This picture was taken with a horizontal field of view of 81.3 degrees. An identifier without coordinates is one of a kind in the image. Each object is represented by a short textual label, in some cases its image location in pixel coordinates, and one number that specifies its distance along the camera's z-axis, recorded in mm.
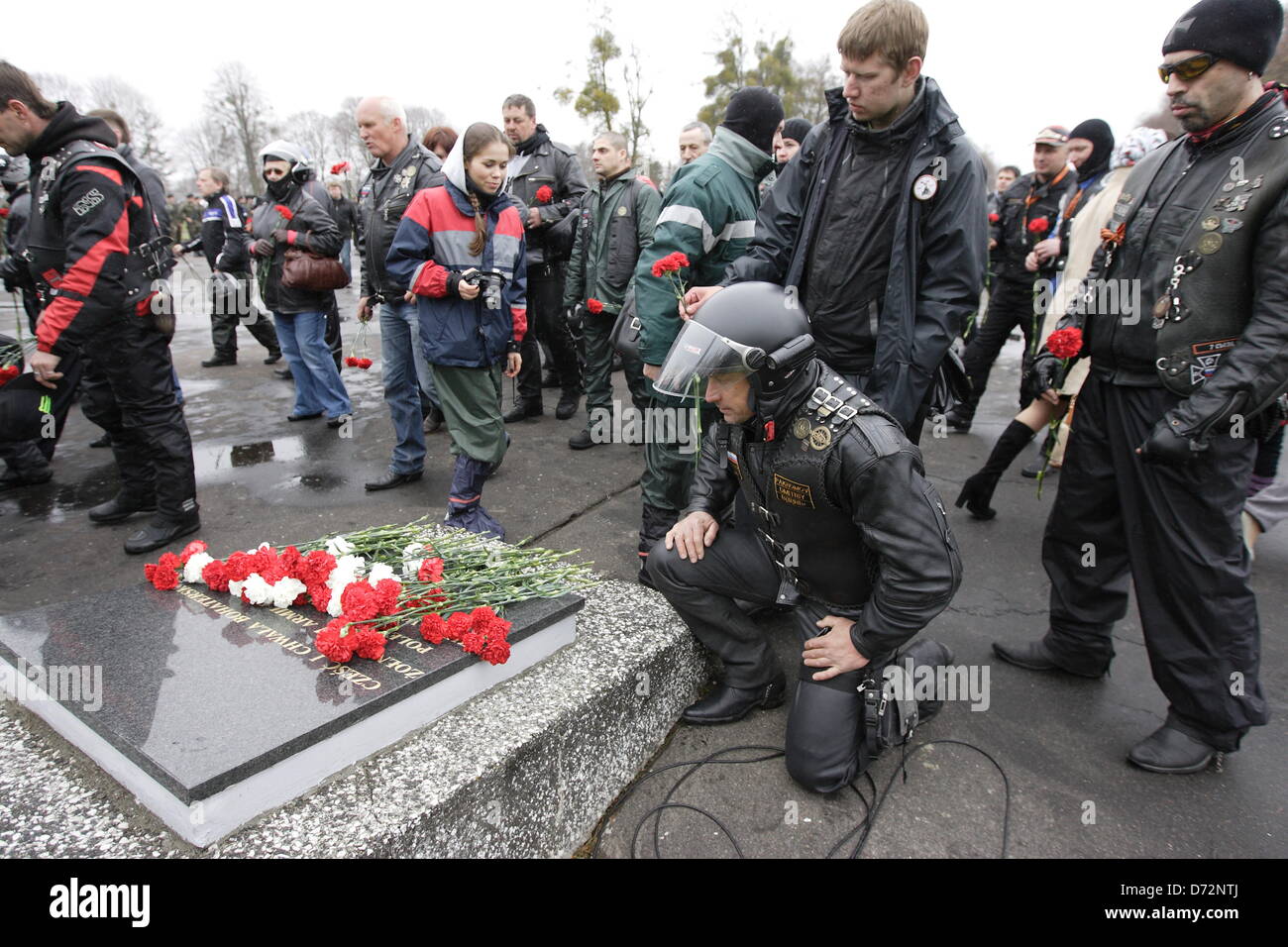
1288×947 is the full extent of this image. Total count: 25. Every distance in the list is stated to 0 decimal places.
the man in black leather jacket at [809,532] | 2195
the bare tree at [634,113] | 29781
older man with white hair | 4688
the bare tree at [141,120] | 40459
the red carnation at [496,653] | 2275
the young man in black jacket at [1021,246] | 6156
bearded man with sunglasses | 2291
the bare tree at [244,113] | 43469
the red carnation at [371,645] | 2199
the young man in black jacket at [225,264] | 7544
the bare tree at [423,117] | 57075
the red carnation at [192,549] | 2746
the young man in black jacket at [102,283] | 3604
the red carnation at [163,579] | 2662
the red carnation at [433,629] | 2309
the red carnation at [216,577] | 2637
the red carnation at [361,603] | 2260
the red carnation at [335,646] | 2160
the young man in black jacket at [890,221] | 2590
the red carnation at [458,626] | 2324
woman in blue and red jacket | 3795
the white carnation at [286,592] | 2504
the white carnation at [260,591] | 2520
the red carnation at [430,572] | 2600
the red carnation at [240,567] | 2627
